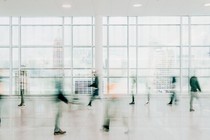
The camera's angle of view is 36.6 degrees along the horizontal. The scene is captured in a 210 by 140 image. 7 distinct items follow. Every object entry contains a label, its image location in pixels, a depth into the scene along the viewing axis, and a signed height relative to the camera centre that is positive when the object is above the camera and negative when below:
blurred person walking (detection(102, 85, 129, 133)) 9.87 -1.39
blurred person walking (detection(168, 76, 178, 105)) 17.02 -1.47
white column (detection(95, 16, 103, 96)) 18.08 +1.27
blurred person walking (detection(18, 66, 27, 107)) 16.58 -0.75
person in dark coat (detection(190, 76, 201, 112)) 14.43 -0.91
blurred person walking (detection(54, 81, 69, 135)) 9.48 -0.93
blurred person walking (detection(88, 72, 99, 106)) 15.90 -1.08
